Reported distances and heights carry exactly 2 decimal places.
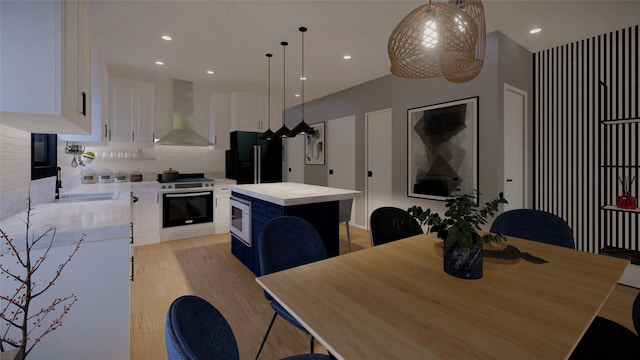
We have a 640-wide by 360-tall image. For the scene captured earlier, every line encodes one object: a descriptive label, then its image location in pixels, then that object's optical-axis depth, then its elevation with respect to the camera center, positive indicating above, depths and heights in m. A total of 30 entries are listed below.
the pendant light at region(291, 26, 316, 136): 2.92 +0.52
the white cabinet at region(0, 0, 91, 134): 1.15 +0.50
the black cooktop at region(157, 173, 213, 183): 4.26 +0.00
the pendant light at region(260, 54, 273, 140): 3.35 +1.36
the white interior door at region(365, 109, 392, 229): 4.45 +0.32
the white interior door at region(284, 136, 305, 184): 6.30 +0.45
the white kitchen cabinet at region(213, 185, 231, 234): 4.48 -0.50
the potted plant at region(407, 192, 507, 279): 1.13 -0.24
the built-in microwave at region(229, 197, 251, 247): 3.02 -0.47
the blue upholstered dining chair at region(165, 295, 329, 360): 0.54 -0.36
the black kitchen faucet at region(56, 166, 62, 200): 2.45 -0.03
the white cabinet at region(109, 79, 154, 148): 4.04 +0.98
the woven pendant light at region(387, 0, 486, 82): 1.33 +0.70
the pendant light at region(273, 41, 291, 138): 3.09 +0.51
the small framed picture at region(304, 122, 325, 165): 5.69 +0.66
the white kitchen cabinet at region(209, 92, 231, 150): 4.82 +1.03
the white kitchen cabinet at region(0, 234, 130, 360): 1.33 -0.62
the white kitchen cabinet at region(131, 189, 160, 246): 3.93 -0.55
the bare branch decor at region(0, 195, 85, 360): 1.24 -0.50
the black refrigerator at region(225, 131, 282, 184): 4.93 +0.36
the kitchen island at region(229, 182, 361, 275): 2.54 -0.29
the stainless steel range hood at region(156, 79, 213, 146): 4.48 +1.01
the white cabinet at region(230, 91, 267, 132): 4.89 +1.20
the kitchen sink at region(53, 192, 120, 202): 2.46 -0.18
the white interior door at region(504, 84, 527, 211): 3.02 +0.36
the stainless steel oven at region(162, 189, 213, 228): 4.11 -0.45
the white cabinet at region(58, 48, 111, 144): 2.71 +0.74
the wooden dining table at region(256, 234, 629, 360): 0.72 -0.42
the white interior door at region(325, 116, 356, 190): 5.06 +0.49
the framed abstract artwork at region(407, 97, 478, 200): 3.11 +0.36
